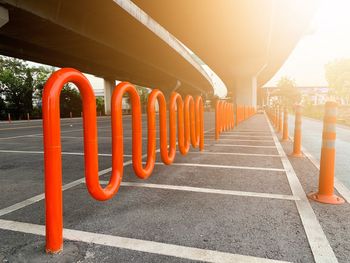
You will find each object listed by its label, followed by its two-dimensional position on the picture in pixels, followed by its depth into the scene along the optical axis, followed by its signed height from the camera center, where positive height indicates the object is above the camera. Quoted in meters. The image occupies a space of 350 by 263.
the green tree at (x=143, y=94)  62.45 +2.82
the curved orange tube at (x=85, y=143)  2.43 -0.35
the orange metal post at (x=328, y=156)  3.75 -0.63
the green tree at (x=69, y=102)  40.81 +0.62
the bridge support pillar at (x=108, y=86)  45.16 +3.07
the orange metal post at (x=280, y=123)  12.87 -0.73
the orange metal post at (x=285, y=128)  9.91 -0.71
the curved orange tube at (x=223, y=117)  9.98 -0.40
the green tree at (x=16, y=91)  36.56 +1.95
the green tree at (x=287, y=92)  82.44 +3.91
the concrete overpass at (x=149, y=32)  14.01 +4.47
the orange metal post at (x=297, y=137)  6.81 -0.70
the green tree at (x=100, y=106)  48.41 +0.09
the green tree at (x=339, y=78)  69.81 +6.78
